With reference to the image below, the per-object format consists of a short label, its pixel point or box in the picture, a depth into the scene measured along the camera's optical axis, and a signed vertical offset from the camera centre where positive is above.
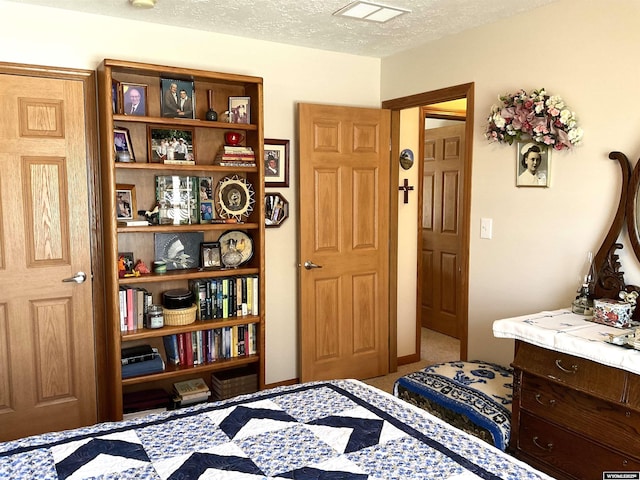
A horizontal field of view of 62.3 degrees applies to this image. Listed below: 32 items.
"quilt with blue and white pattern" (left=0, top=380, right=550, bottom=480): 1.48 -0.77
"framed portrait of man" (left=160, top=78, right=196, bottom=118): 3.25 +0.59
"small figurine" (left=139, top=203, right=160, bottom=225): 3.28 -0.14
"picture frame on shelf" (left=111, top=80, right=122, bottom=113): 3.08 +0.56
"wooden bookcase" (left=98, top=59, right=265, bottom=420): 3.03 +0.01
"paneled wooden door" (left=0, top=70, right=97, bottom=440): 3.00 -0.39
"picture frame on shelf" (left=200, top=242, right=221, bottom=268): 3.47 -0.40
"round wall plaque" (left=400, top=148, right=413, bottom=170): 4.45 +0.29
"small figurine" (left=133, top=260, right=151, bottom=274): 3.28 -0.46
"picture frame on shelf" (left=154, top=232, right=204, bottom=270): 3.40 -0.36
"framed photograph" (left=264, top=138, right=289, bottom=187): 3.76 +0.22
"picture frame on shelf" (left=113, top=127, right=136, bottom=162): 3.13 +0.30
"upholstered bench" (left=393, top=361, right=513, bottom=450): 2.56 -1.06
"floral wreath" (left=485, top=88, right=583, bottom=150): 2.78 +0.39
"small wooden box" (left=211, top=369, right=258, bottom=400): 3.45 -1.25
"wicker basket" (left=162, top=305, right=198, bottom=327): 3.25 -0.75
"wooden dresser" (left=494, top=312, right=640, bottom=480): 2.04 -0.89
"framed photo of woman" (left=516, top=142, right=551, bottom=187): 2.95 +0.16
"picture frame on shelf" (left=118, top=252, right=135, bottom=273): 3.19 -0.42
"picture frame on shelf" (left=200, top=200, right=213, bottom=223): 3.45 -0.12
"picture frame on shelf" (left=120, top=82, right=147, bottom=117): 3.12 +0.56
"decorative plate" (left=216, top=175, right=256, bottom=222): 3.50 -0.03
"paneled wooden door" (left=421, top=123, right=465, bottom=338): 5.23 -0.34
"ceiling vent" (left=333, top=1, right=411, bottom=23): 2.92 +1.03
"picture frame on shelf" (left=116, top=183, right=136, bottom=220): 3.22 -0.05
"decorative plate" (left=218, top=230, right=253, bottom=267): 3.56 -0.34
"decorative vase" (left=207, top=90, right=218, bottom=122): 3.34 +0.49
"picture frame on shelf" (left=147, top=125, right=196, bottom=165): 3.29 +0.29
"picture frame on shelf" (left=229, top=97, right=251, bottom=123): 3.46 +0.55
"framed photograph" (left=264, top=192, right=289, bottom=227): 3.79 -0.11
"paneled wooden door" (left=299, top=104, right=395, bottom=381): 3.80 -0.35
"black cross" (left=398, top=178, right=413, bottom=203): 4.46 +0.04
